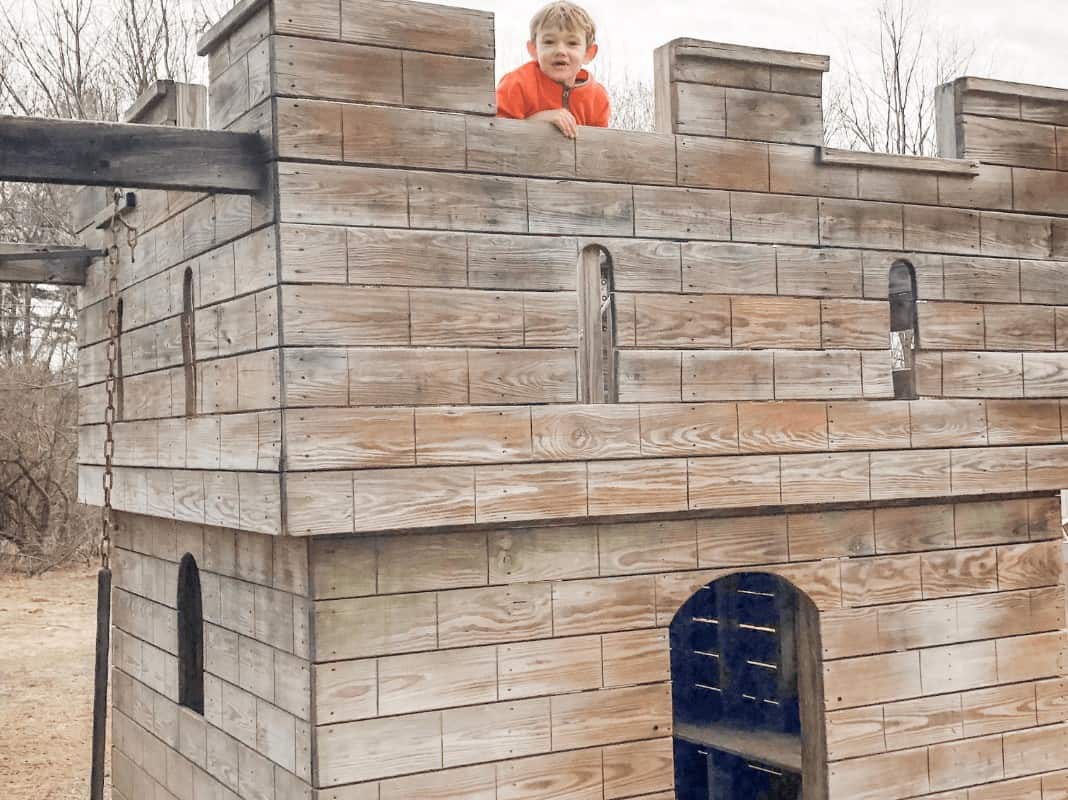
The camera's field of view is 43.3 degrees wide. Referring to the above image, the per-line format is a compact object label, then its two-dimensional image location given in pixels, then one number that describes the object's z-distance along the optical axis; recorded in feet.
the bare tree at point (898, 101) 68.28
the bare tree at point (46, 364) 73.05
